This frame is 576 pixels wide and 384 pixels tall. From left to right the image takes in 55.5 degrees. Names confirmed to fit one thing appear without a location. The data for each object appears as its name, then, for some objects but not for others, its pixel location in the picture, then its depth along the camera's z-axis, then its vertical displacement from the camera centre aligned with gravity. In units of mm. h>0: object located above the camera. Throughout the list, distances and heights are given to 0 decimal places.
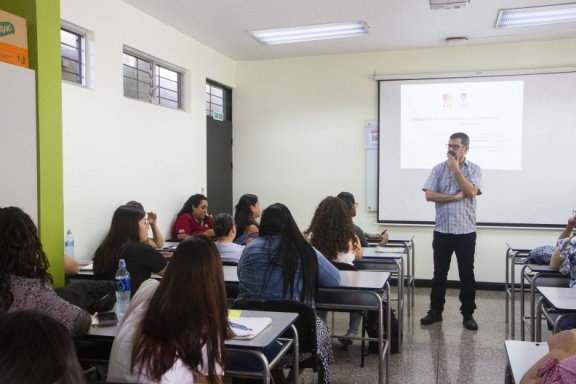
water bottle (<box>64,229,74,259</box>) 4281 -598
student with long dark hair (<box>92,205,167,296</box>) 3325 -457
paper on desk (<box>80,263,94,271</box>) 3776 -696
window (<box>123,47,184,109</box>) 5340 +922
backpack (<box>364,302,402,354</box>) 4152 -1253
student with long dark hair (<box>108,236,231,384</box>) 1756 -523
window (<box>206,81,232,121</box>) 7128 +901
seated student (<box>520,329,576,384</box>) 1436 -540
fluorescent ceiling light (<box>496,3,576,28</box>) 5262 +1523
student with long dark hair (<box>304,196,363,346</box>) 4047 -475
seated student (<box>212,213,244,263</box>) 4102 -533
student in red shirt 5836 -555
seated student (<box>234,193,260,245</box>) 5480 -483
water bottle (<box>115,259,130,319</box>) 2678 -609
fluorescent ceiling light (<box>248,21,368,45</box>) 5875 +1504
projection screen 6473 +351
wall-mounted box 2691 +640
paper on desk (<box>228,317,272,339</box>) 2090 -634
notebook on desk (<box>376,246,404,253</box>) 4745 -723
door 7000 +244
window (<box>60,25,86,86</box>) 4465 +939
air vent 4758 +1442
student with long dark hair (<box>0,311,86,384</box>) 804 -278
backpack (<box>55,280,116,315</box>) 2562 -604
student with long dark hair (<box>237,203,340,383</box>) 2896 -520
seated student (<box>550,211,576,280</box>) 3600 -610
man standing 4859 -461
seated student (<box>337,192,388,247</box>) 5012 -571
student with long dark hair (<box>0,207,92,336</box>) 2049 -406
